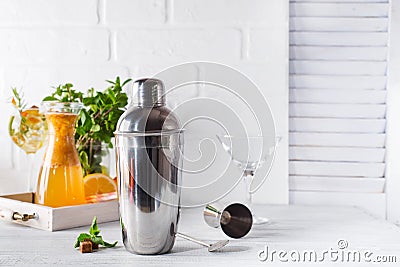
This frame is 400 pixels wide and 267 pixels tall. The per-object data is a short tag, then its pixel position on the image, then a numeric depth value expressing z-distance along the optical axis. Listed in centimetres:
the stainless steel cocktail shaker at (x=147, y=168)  113
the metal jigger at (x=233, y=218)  125
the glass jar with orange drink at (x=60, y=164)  136
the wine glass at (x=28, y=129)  153
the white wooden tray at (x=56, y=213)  130
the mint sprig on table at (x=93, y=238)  117
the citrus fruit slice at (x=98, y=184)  144
